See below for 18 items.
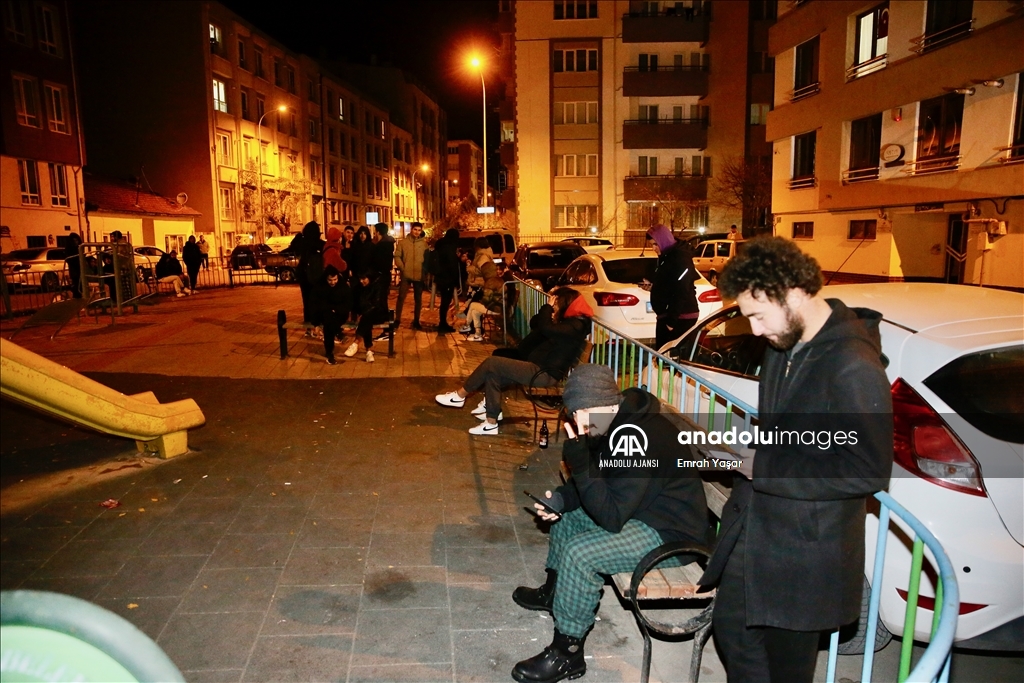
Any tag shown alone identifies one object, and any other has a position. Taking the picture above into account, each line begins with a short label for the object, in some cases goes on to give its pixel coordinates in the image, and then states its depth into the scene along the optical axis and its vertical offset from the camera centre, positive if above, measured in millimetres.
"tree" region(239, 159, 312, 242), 43625 +2667
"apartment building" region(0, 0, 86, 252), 28953 +4932
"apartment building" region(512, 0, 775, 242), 38656 +6766
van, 22125 -20
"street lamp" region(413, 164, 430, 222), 87456 +5101
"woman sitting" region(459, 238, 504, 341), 12688 -964
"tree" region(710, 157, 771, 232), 35250 +2635
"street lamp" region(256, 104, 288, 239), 43856 +5507
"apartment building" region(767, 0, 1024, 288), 16406 +2753
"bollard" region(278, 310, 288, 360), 10531 -1335
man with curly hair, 2312 -726
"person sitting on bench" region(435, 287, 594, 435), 6328 -1085
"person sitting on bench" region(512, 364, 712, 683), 3295 -1250
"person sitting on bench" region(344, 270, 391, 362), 10672 -1002
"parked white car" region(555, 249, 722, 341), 11242 -812
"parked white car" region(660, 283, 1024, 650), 3012 -941
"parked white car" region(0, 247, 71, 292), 21938 -645
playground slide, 4855 -1229
